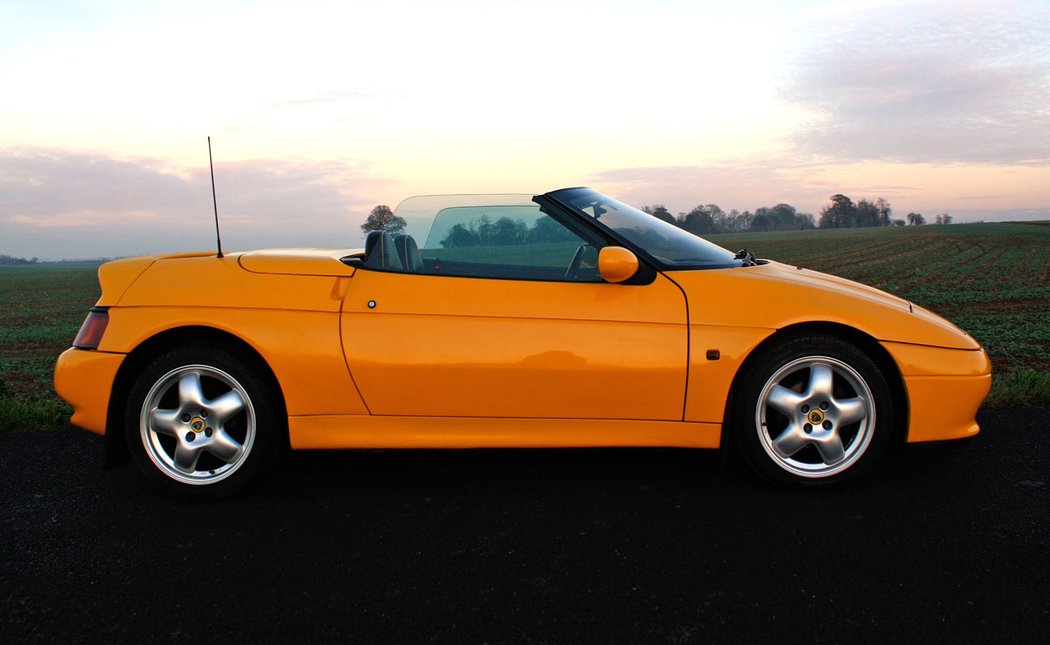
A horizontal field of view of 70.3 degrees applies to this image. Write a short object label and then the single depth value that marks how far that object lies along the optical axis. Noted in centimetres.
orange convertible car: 325
